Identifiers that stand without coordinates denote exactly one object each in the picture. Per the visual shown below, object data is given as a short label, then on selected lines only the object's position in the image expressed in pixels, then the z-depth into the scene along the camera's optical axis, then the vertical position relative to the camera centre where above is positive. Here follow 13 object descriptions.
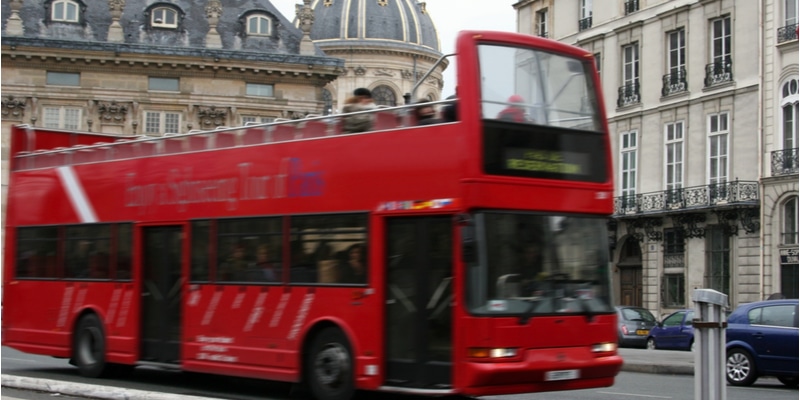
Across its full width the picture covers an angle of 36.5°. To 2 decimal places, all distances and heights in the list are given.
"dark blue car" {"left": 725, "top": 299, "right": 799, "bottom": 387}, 19.08 -1.50
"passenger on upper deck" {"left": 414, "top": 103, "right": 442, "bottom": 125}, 13.31 +1.46
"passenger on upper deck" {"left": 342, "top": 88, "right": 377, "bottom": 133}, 14.22 +1.67
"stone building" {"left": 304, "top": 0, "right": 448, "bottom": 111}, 108.06 +18.42
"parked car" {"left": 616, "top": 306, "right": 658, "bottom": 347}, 37.06 -2.43
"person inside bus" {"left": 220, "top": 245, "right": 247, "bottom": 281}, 15.57 -0.27
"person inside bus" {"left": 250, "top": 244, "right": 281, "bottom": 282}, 15.03 -0.29
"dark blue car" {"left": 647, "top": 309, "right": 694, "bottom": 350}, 33.56 -2.37
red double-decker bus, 12.64 +0.01
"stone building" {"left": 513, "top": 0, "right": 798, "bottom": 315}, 40.28 +3.90
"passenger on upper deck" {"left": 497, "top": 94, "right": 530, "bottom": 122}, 12.96 +1.46
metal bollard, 10.05 -0.81
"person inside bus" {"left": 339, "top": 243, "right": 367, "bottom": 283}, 13.76 -0.23
